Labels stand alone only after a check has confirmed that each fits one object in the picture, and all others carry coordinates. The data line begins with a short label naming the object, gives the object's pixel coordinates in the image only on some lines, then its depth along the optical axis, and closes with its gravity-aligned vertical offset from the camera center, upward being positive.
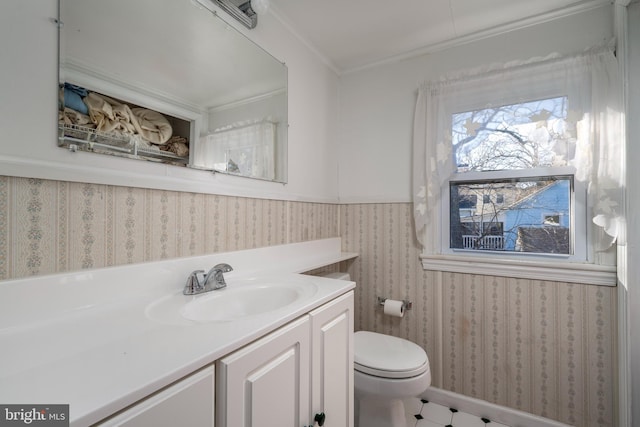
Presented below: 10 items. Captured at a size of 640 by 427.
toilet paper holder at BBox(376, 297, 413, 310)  1.82 -0.59
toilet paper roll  1.76 -0.60
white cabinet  0.61 -0.44
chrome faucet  0.98 -0.24
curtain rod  1.35 +0.85
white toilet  1.26 -0.77
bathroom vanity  0.45 -0.28
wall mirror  0.81 +0.48
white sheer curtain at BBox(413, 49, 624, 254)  1.32 +0.52
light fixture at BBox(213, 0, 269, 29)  1.22 +0.96
